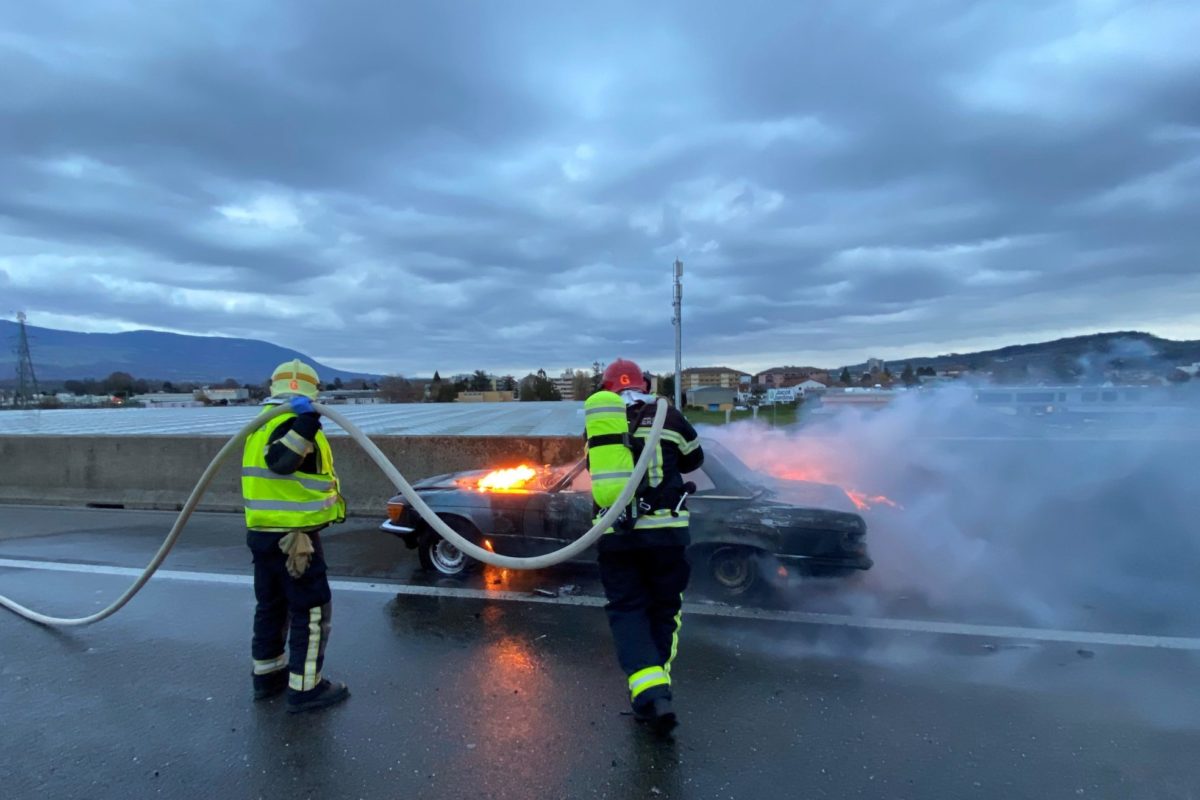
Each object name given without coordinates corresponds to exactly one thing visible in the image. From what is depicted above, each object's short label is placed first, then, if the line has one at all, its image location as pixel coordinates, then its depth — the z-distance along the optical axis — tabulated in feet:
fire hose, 10.41
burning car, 15.23
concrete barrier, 27.45
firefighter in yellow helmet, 10.54
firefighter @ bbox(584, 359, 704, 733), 10.73
